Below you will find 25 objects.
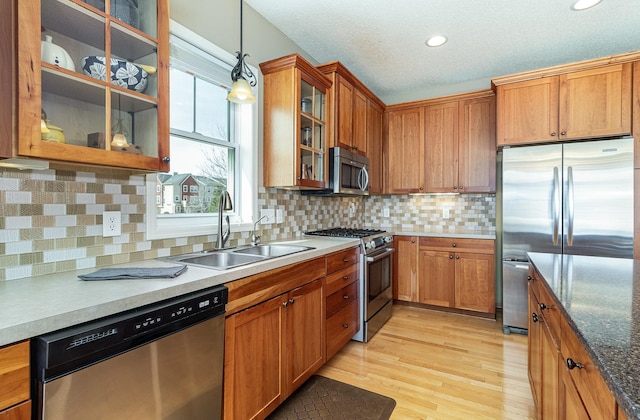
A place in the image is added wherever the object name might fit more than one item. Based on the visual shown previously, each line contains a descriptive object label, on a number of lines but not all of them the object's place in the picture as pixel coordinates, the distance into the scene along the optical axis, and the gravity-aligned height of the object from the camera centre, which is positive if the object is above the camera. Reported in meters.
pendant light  1.89 +0.70
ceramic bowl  1.26 +0.56
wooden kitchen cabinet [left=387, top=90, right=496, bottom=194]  3.51 +0.74
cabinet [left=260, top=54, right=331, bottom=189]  2.41 +0.68
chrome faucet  2.04 -0.05
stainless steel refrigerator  2.66 +0.03
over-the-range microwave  2.83 +0.32
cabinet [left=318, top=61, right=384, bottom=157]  2.85 +0.96
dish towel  1.20 -0.26
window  1.95 +0.42
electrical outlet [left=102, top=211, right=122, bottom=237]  1.50 -0.08
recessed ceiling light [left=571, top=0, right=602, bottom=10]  2.28 +1.49
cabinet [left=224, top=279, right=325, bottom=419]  1.46 -0.77
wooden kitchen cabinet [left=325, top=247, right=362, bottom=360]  2.29 -0.71
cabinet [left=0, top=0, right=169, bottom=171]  1.02 +0.48
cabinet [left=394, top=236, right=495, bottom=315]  3.37 -0.72
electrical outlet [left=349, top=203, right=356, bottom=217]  4.05 -0.02
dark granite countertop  0.59 -0.30
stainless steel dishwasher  0.86 -0.51
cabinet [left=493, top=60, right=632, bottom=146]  2.69 +0.95
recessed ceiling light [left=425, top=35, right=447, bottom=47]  2.78 +1.50
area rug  1.82 -1.19
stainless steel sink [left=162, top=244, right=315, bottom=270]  1.78 -0.29
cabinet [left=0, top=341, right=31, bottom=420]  0.78 -0.45
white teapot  1.09 +0.54
